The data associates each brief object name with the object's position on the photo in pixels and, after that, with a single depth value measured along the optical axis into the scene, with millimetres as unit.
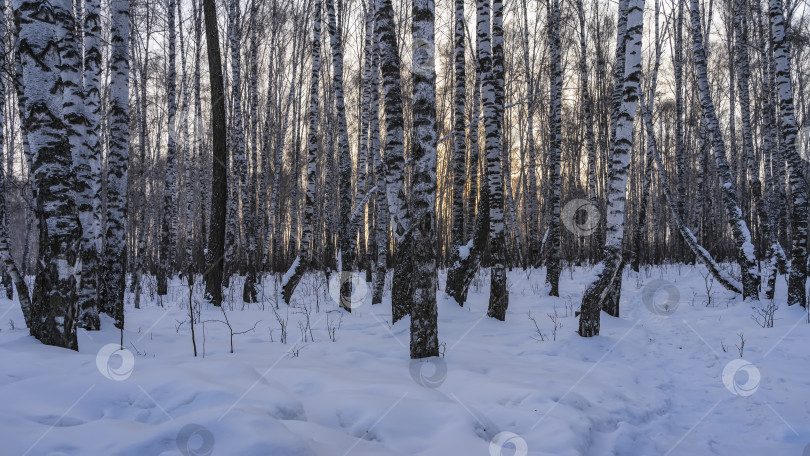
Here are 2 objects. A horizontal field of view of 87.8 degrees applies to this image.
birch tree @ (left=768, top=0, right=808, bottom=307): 6508
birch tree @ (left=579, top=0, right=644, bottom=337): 5242
